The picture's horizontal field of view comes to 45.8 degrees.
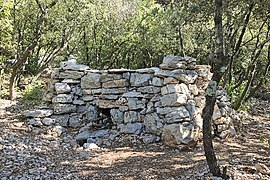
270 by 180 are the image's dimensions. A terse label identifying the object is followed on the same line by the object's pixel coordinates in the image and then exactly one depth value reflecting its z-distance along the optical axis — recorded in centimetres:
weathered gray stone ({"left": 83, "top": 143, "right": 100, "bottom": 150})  774
